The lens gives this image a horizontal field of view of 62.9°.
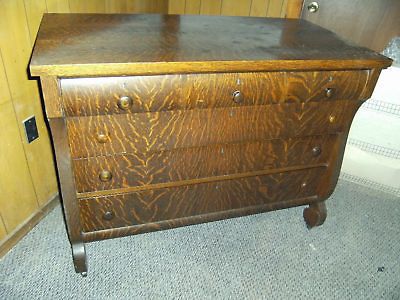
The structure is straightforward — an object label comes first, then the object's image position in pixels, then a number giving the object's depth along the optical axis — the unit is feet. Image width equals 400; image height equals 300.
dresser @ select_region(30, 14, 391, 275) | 3.07
